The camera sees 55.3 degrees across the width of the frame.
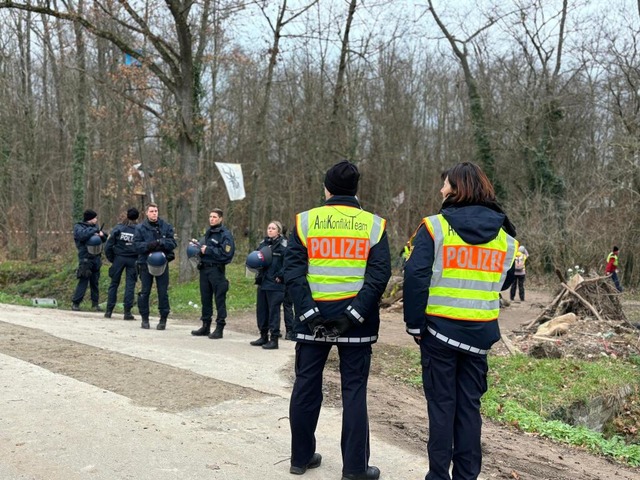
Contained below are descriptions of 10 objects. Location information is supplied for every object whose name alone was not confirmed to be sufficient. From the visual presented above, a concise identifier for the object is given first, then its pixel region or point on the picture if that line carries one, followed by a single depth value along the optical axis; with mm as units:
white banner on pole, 22125
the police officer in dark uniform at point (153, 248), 10211
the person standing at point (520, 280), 18292
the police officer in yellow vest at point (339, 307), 4055
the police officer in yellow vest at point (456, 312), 3840
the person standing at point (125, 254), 11555
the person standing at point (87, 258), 12680
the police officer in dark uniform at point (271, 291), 9039
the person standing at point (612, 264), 19078
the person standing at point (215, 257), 9391
